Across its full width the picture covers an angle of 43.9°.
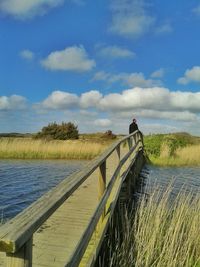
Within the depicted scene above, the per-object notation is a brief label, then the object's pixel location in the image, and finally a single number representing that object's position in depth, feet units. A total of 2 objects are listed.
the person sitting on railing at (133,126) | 54.17
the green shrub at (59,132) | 96.36
